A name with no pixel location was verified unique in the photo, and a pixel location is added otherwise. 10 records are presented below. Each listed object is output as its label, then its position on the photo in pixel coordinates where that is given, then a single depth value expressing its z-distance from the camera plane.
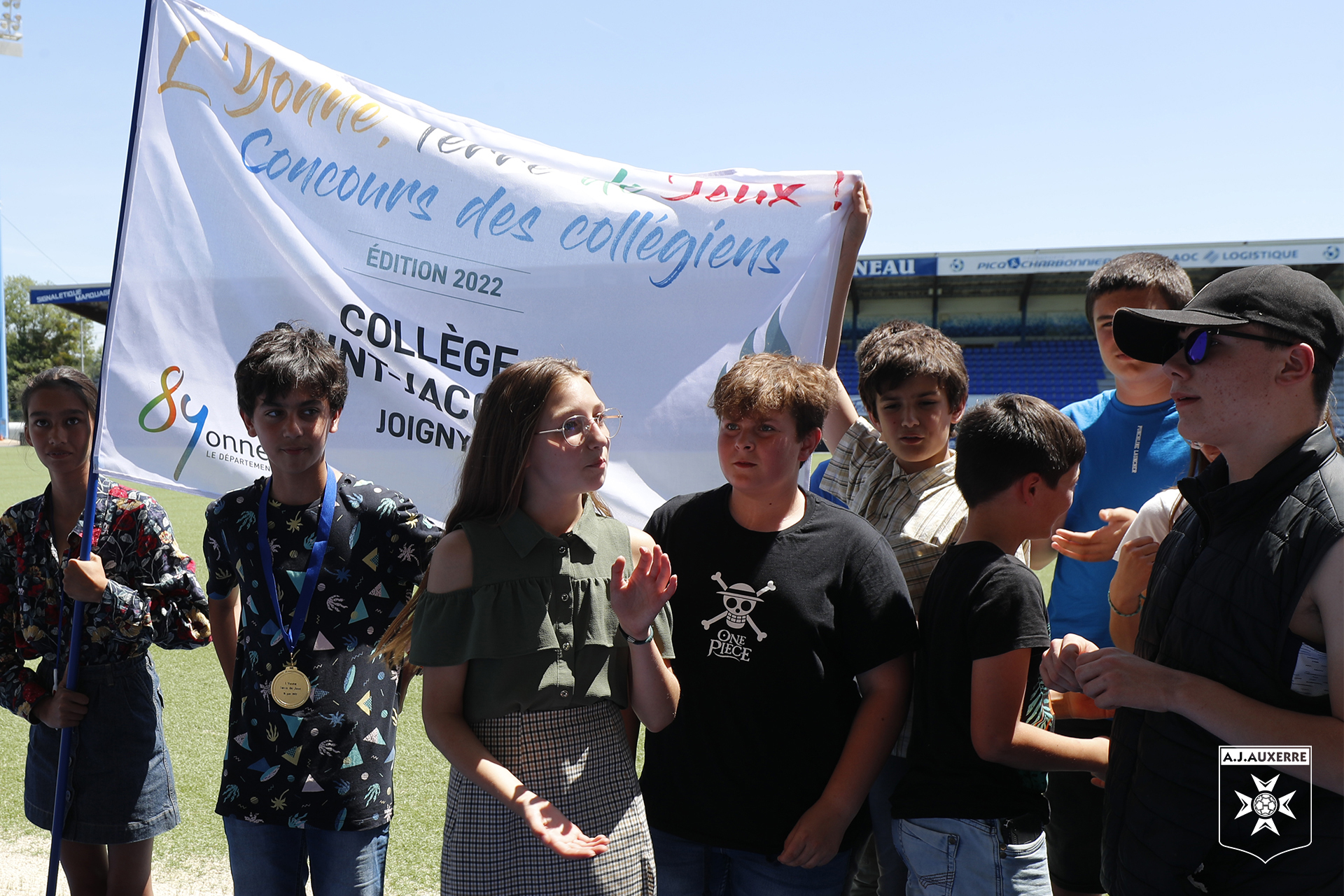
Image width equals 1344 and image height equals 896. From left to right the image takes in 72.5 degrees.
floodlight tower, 41.62
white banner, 2.95
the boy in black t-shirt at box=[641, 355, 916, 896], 1.96
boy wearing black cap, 1.43
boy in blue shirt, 2.59
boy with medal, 2.17
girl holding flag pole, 2.69
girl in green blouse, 1.78
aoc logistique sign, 28.58
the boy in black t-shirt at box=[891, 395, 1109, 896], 1.84
